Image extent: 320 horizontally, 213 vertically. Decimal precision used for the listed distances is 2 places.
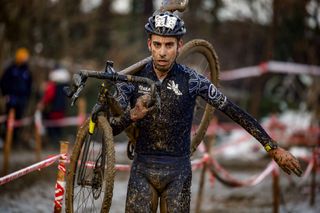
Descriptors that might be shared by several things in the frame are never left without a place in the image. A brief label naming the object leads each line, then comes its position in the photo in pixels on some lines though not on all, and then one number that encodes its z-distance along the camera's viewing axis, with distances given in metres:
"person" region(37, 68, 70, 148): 31.34
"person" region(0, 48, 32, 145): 28.28
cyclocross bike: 8.91
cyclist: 9.45
